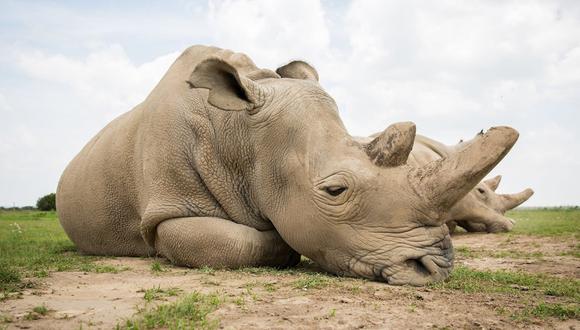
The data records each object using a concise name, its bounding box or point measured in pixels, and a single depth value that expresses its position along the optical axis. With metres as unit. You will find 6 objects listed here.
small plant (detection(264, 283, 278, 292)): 4.42
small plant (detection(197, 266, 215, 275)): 5.36
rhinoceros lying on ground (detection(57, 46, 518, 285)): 4.78
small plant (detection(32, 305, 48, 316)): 3.72
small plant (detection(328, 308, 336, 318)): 3.60
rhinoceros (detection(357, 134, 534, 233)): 10.83
